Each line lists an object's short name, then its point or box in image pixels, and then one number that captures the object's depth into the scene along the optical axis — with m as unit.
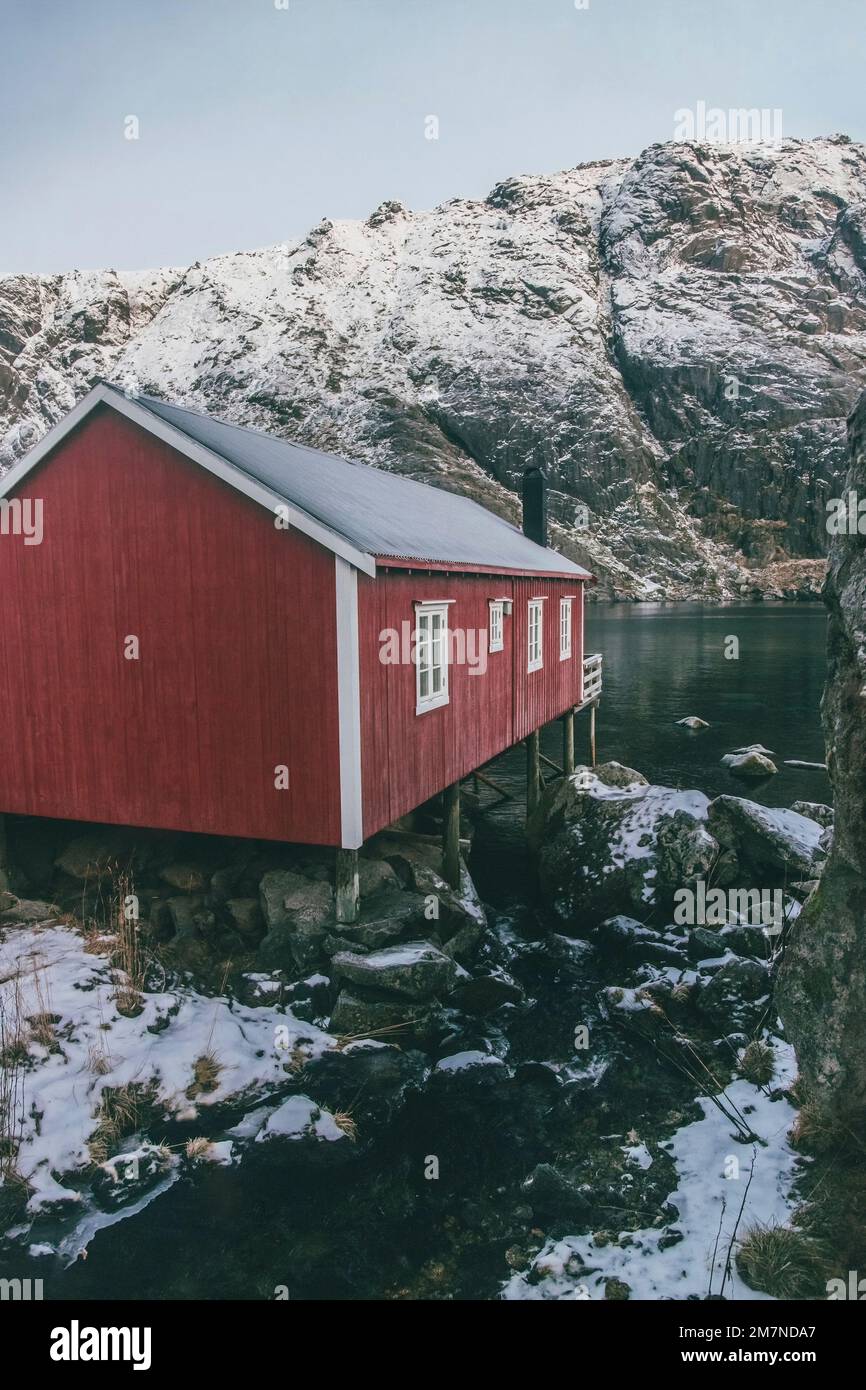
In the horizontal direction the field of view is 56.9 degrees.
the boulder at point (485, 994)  11.34
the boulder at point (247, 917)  11.41
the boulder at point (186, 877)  12.03
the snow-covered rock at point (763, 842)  13.83
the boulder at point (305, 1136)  8.37
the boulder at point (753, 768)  25.88
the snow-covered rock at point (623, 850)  14.00
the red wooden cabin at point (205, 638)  10.32
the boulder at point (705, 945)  12.15
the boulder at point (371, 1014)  10.26
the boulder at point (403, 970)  10.52
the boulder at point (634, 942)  12.62
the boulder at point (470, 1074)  9.73
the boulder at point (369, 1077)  9.19
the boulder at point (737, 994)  10.57
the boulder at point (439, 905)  12.28
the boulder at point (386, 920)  11.02
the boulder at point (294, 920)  10.94
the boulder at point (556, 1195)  7.42
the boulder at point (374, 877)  11.83
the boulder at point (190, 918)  11.40
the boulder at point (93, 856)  12.41
